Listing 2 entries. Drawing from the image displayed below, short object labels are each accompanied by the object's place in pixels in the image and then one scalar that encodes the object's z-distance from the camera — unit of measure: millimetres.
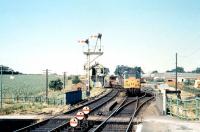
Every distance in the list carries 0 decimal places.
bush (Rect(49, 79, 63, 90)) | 67875
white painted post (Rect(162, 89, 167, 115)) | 26969
